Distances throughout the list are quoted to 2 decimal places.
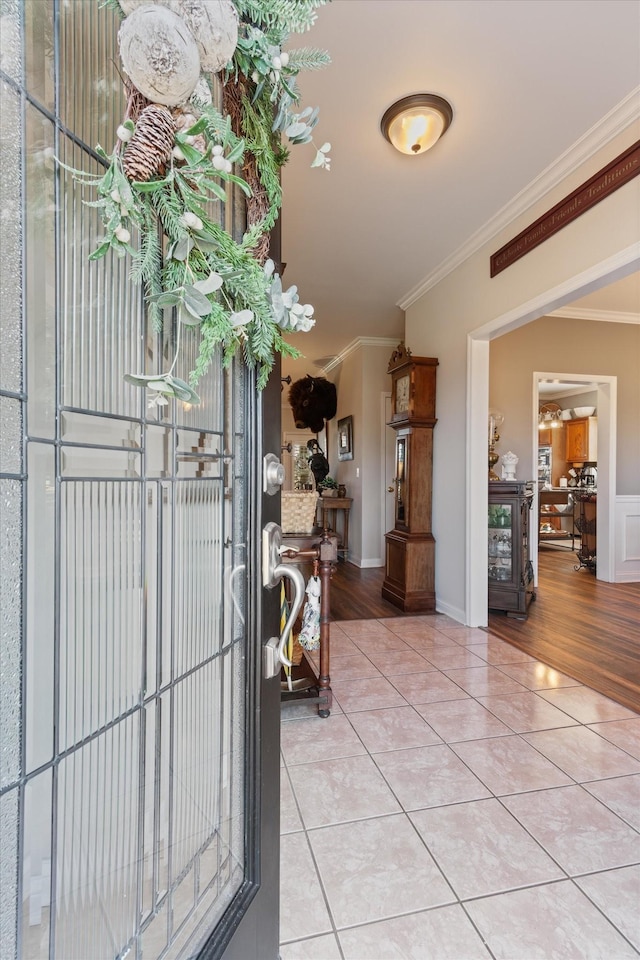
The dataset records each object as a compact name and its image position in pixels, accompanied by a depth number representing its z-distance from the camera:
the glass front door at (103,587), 0.51
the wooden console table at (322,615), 2.17
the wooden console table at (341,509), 6.43
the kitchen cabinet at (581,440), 9.02
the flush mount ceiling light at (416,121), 2.16
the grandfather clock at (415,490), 4.04
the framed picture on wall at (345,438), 6.54
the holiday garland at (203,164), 0.54
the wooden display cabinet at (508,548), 3.90
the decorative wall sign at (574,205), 2.24
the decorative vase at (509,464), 4.50
